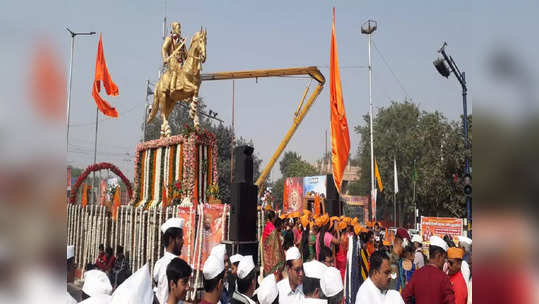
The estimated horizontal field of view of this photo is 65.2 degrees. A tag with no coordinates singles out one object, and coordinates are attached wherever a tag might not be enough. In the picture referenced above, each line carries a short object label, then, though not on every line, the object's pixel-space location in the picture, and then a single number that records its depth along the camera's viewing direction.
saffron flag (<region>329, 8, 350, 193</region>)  8.95
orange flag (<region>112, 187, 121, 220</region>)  12.53
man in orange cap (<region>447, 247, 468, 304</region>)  4.51
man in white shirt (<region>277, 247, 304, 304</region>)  4.07
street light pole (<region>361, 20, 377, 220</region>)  24.72
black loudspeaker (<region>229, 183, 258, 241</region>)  9.01
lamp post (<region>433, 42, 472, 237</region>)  9.97
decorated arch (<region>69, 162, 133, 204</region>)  15.87
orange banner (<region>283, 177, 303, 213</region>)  33.34
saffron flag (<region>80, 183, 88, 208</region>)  14.63
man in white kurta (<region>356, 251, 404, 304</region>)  3.48
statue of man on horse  13.27
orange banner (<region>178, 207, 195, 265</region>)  9.62
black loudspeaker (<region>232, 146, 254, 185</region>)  9.24
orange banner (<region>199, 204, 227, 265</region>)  9.62
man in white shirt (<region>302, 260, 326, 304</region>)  3.54
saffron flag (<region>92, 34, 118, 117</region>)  15.30
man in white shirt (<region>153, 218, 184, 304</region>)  4.06
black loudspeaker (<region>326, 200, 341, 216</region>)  13.45
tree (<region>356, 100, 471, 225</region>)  24.94
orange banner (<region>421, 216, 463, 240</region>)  13.69
